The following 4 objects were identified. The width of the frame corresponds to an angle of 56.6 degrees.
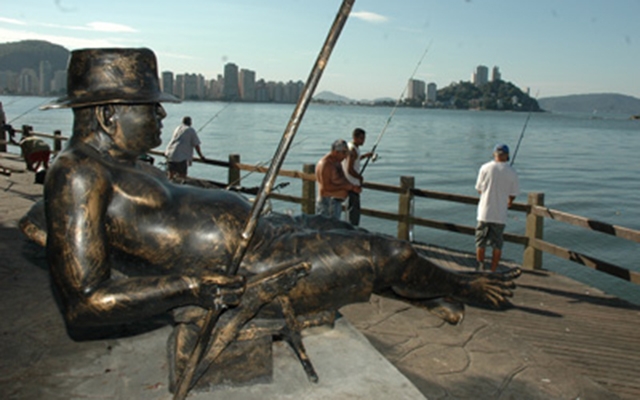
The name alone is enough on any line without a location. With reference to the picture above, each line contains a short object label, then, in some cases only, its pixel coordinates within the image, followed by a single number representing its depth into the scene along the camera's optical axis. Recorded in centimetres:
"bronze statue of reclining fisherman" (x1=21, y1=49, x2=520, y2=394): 219
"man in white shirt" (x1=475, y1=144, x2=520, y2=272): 751
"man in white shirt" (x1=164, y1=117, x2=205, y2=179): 1139
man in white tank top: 884
